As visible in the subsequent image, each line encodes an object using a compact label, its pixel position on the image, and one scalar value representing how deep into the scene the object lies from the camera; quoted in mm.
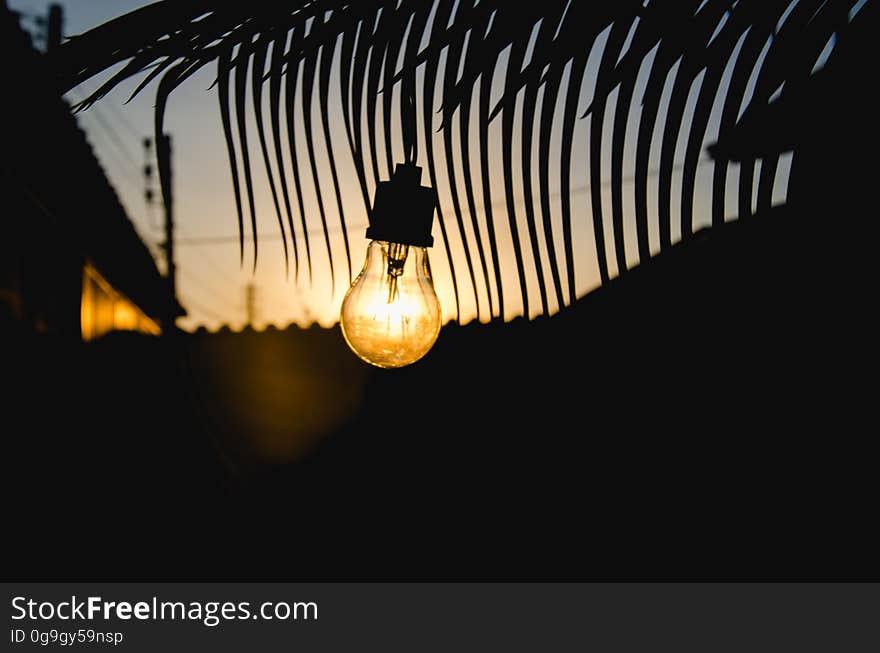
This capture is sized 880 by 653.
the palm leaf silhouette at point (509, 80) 574
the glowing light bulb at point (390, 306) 1071
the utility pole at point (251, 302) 42406
